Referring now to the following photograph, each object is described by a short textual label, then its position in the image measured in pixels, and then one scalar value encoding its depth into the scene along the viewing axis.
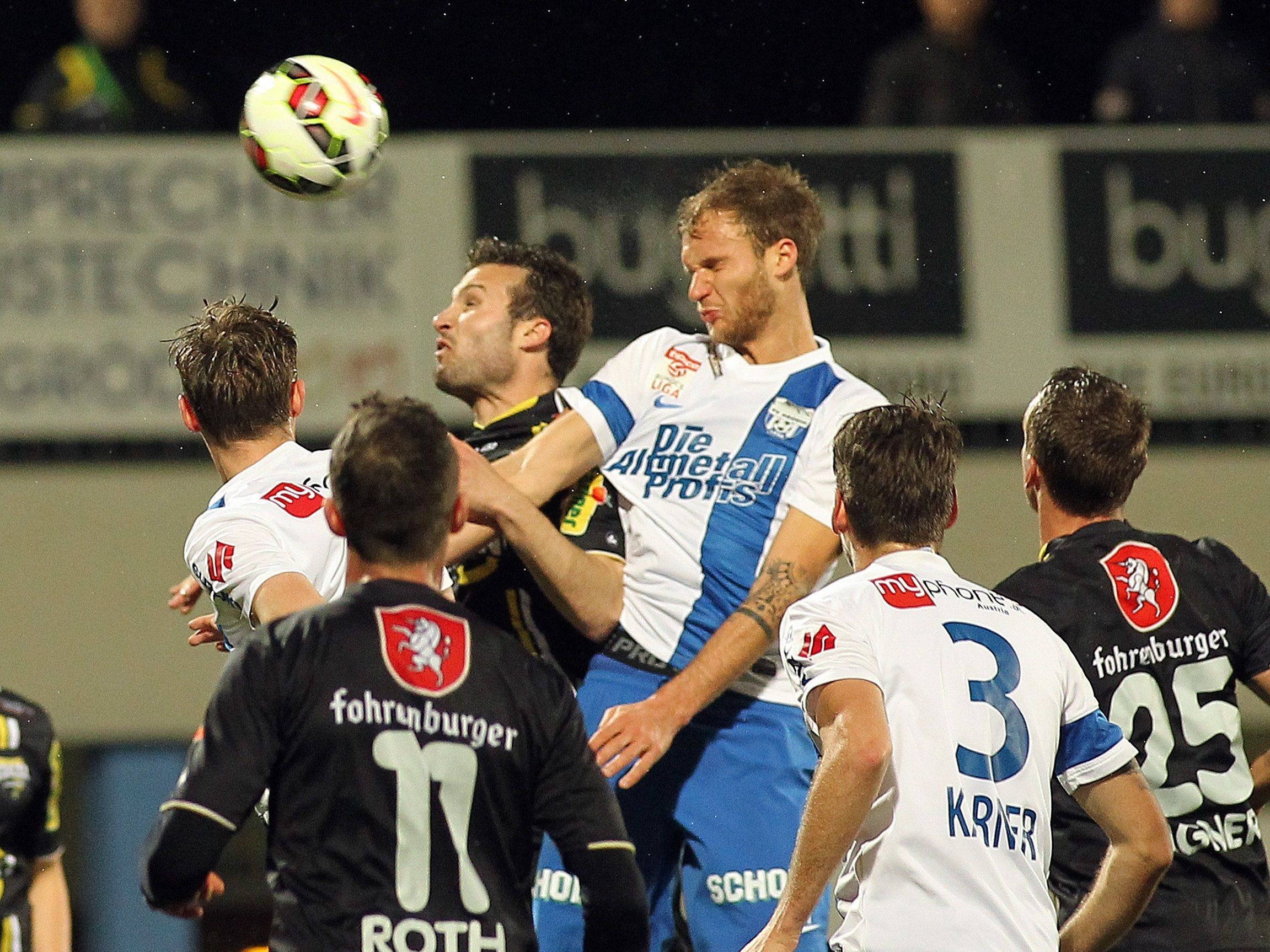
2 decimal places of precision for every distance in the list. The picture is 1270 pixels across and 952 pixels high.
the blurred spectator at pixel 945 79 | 21.81
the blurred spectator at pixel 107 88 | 20.48
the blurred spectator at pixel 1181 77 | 22.05
